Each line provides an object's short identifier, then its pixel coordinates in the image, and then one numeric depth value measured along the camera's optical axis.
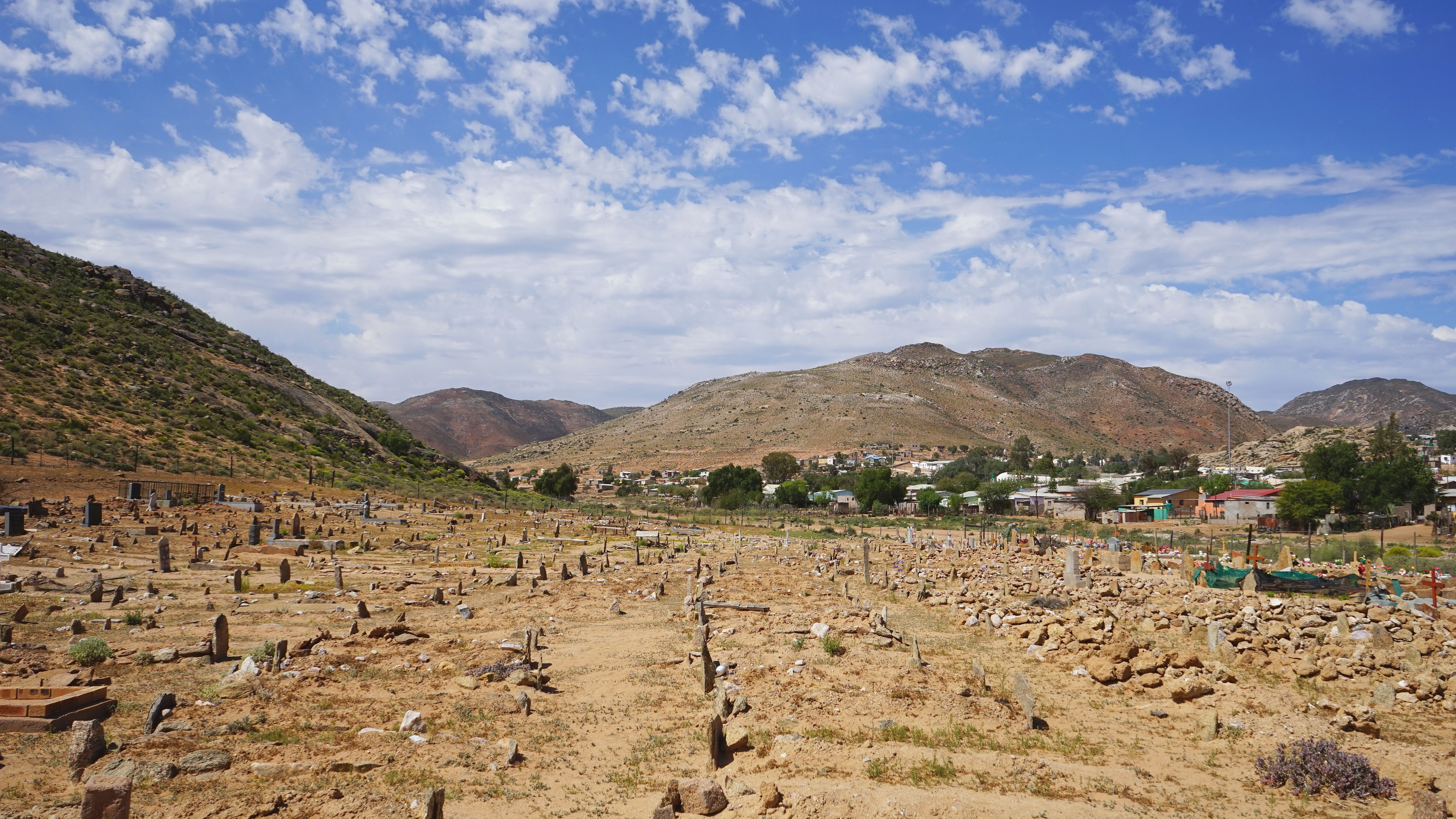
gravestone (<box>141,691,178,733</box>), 9.35
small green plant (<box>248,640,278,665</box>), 12.24
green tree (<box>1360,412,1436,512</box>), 51.19
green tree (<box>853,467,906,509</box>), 66.31
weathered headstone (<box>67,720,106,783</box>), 8.16
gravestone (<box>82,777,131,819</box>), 6.56
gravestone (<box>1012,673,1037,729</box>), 10.95
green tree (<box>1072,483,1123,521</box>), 63.69
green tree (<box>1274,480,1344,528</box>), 47.91
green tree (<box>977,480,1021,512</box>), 66.56
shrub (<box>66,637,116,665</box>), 11.91
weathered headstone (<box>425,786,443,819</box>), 7.30
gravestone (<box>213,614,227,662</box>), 12.70
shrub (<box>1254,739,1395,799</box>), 8.72
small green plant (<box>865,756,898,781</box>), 9.01
